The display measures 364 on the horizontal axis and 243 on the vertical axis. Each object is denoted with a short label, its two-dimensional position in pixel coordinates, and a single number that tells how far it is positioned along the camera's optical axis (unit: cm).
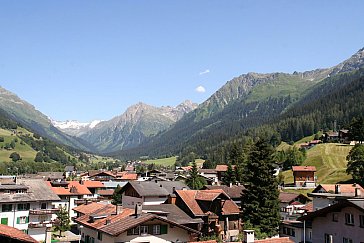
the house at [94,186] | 10425
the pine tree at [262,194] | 5619
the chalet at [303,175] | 11944
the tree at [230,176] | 10488
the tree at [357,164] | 9481
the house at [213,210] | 5791
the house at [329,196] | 5211
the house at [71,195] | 8362
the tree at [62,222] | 6481
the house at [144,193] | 6738
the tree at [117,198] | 8125
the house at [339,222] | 3072
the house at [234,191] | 7831
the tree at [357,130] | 14499
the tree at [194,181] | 10152
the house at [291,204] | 6919
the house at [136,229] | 3884
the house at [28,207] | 5738
